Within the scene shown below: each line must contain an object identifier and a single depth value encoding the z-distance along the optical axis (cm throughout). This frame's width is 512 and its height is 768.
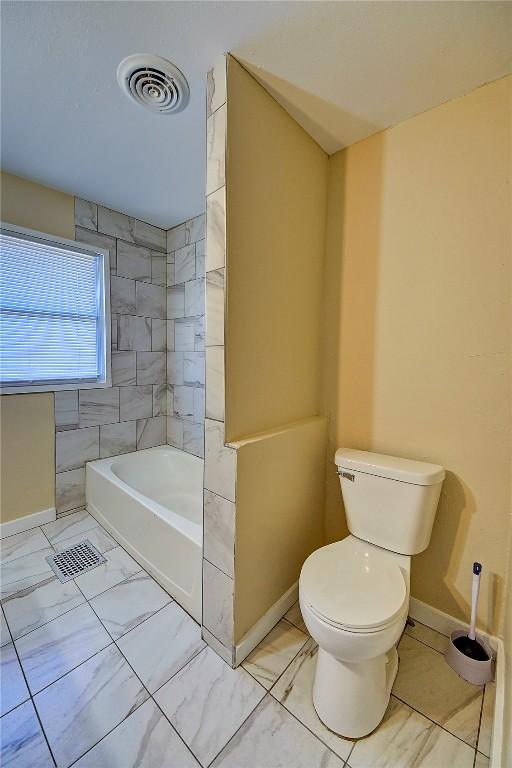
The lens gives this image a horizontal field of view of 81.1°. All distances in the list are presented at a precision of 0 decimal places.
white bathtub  149
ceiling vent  117
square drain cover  174
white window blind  200
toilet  98
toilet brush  119
